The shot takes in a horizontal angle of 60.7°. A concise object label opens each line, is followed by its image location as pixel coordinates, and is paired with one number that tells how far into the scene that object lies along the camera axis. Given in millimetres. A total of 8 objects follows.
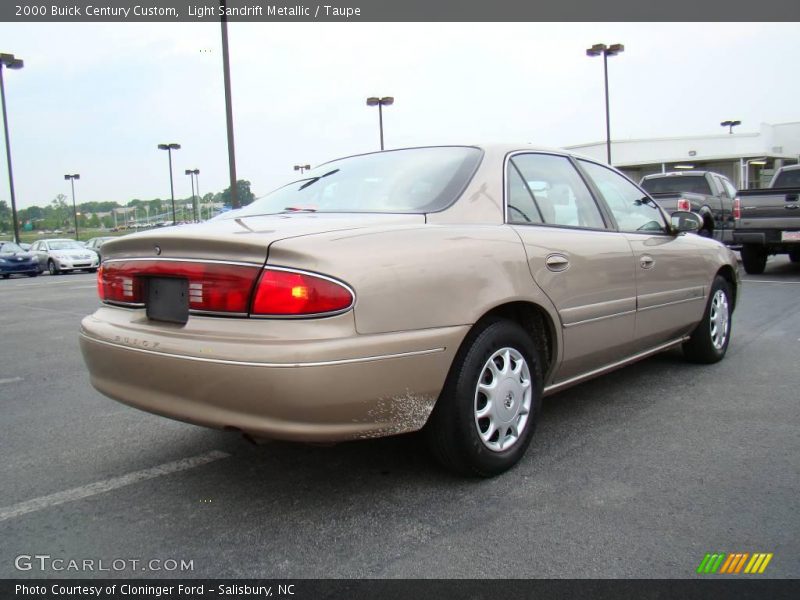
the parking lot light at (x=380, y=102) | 34062
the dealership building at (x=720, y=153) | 42938
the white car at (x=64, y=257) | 25688
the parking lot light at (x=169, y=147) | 48666
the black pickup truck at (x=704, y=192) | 13898
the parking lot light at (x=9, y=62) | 30703
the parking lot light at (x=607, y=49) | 29950
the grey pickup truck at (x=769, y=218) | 11141
